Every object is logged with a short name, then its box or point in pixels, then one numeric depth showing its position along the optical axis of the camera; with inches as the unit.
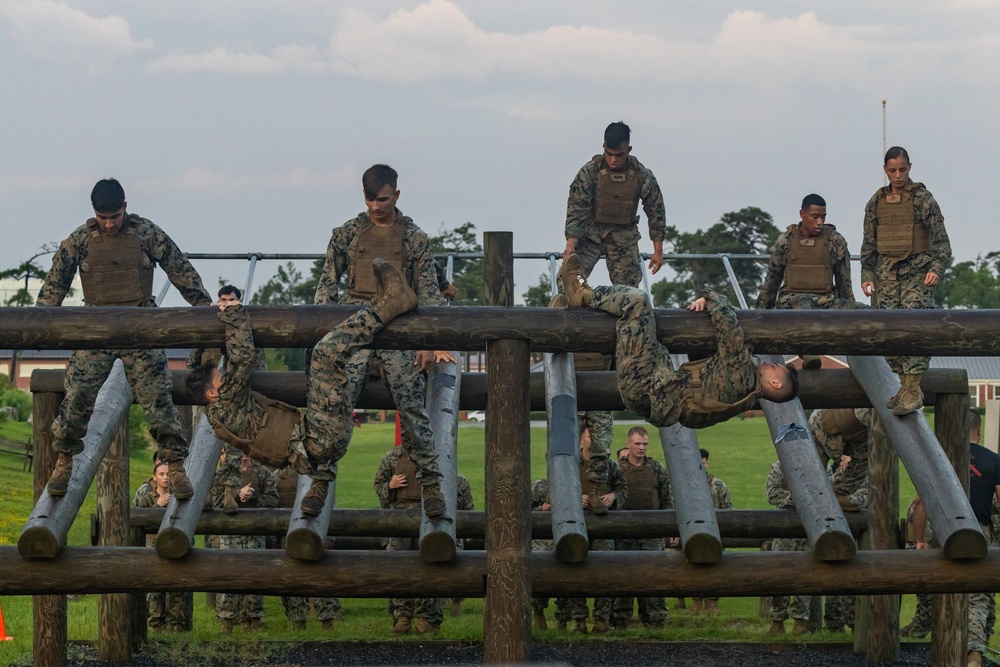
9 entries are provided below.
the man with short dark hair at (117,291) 597.3
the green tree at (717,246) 3631.9
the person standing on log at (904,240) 773.9
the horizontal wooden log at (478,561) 522.9
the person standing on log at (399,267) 554.3
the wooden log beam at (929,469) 529.7
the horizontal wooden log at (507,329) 484.1
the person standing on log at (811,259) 805.2
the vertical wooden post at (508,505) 495.8
